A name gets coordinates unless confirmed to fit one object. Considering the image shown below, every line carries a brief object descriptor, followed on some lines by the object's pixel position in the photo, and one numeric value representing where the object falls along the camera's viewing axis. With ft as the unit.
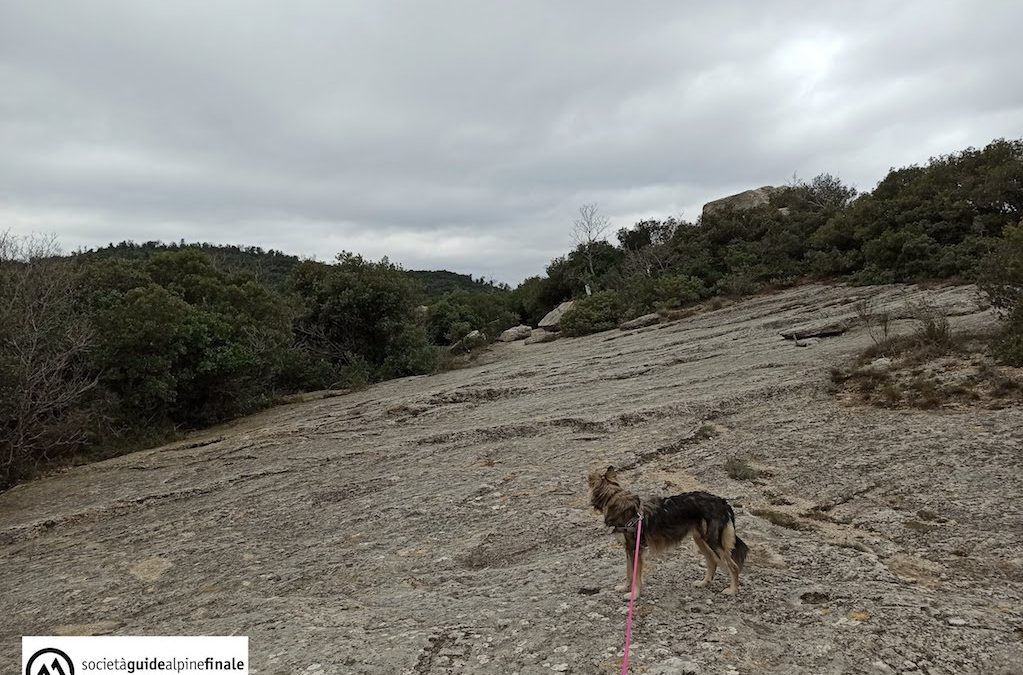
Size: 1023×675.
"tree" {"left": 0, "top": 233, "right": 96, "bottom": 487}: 38.19
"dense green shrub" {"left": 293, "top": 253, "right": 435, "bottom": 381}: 79.92
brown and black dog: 14.61
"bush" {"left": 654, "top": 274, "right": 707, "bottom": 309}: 94.99
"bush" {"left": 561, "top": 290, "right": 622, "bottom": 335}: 99.91
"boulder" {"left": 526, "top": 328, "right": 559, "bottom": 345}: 104.78
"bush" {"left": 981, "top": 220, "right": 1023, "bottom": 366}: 32.04
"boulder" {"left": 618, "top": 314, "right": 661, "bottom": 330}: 88.43
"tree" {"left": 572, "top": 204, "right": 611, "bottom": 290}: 145.59
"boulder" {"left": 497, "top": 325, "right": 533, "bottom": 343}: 114.83
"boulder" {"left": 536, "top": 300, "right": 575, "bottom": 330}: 114.42
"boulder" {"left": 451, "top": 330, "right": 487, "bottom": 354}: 102.65
